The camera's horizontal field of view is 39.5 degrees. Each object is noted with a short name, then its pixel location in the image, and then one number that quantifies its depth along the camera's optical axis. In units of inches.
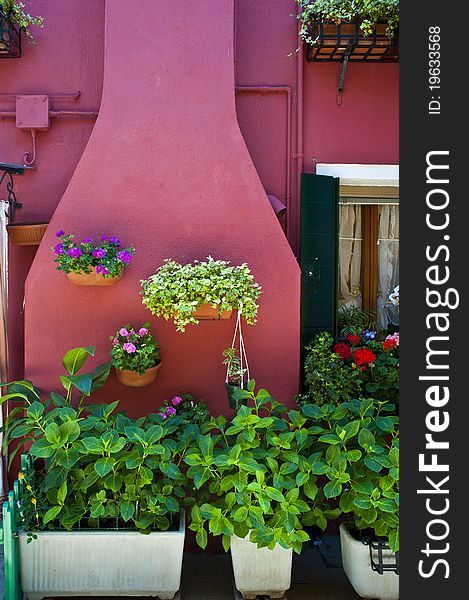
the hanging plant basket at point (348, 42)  205.6
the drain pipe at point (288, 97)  222.4
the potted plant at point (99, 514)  154.6
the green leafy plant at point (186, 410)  182.5
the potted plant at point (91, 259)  179.8
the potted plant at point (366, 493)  151.5
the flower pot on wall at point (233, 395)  174.6
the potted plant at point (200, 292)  172.6
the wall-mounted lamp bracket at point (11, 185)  209.6
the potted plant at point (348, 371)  188.9
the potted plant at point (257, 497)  149.9
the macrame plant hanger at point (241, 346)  192.5
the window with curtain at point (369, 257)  233.8
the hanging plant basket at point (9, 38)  204.7
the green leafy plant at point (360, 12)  197.9
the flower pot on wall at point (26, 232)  206.7
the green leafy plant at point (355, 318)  228.2
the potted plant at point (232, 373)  180.9
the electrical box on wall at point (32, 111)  216.5
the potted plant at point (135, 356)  183.2
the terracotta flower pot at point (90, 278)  183.3
